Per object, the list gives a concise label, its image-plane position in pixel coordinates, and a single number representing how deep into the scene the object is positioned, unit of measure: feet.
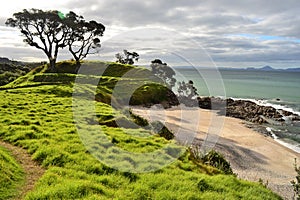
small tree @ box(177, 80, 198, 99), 233.68
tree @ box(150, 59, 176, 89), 240.94
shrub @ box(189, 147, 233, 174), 52.28
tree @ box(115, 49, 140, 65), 322.14
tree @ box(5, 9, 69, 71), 174.09
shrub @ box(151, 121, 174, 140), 67.97
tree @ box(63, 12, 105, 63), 190.11
